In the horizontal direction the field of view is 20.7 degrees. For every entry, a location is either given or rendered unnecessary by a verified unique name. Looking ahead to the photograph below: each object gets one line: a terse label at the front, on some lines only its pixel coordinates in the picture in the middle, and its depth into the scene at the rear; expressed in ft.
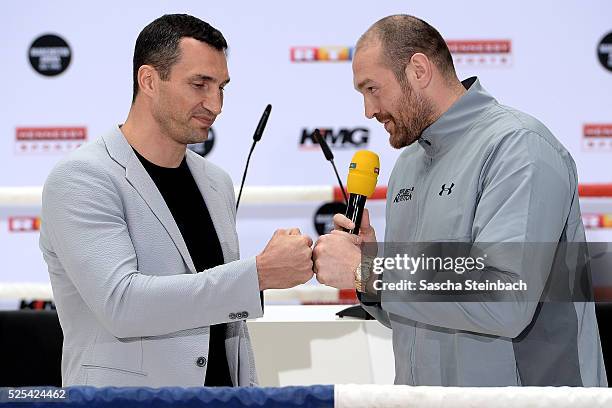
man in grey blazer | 9.75
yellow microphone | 10.35
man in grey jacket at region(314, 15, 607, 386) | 9.44
